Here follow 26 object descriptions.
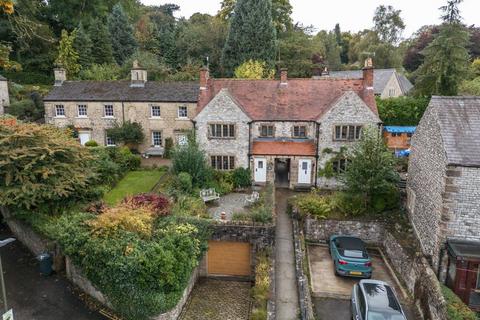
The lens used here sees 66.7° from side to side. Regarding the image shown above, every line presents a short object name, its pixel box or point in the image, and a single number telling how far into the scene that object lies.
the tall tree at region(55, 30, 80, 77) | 53.00
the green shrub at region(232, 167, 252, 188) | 29.11
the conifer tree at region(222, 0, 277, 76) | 53.31
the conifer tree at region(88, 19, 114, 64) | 59.69
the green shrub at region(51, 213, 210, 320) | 14.87
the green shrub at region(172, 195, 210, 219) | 20.77
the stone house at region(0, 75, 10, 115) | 45.22
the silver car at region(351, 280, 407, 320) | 14.54
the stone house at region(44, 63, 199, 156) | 35.69
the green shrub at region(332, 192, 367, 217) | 23.62
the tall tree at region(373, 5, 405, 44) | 78.44
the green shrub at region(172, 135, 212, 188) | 26.92
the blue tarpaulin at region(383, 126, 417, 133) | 36.91
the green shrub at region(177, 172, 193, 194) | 25.41
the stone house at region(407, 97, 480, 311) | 15.96
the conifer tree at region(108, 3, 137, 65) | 64.94
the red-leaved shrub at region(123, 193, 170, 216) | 18.89
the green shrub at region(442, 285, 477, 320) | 13.74
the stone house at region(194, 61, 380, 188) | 28.47
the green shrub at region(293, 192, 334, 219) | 23.41
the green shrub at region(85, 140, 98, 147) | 34.75
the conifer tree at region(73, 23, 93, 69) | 56.06
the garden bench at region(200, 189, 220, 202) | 25.42
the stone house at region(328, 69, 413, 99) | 51.31
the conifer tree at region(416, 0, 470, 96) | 36.19
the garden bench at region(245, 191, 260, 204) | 24.70
